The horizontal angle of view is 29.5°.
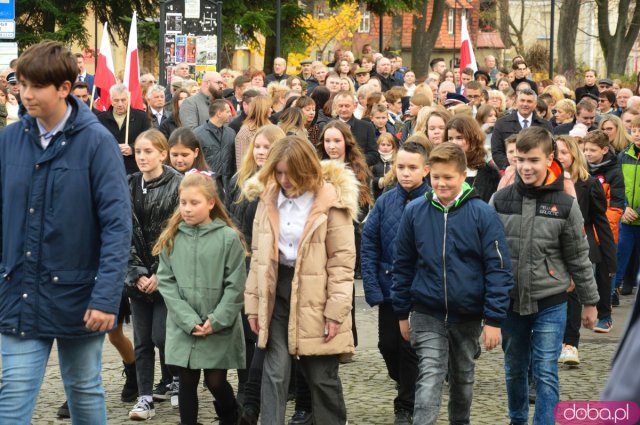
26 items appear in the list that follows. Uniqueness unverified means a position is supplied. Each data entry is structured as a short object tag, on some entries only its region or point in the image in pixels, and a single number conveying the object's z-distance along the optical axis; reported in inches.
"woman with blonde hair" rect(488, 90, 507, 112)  675.4
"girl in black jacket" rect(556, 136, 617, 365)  358.3
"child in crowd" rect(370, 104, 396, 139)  573.0
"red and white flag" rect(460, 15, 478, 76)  836.6
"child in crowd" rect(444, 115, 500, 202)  341.1
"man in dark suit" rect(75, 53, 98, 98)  735.0
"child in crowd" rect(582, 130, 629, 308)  450.9
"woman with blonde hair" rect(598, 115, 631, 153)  524.4
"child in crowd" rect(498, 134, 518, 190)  320.2
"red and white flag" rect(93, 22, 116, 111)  561.6
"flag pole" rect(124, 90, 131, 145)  487.2
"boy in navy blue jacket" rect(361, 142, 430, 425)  300.4
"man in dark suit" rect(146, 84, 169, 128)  606.5
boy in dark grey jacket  274.1
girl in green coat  275.4
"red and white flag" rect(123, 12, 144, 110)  542.0
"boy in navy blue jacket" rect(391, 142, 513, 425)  258.8
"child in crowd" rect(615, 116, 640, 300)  486.6
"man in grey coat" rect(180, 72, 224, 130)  583.8
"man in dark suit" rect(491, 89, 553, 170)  530.3
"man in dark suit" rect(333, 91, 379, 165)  504.1
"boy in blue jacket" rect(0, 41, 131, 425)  207.9
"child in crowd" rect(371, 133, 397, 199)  497.4
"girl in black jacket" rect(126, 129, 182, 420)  301.6
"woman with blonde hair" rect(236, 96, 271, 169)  436.5
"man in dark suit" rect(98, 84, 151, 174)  504.4
